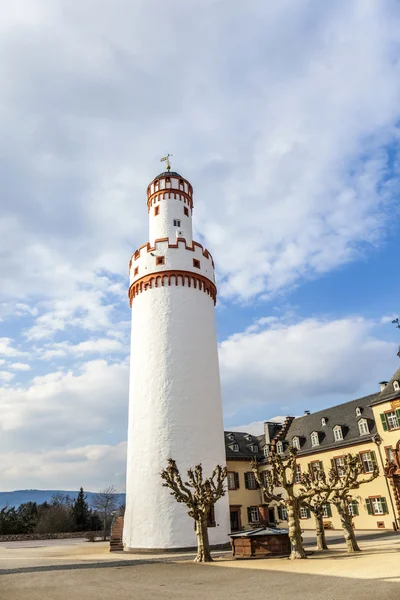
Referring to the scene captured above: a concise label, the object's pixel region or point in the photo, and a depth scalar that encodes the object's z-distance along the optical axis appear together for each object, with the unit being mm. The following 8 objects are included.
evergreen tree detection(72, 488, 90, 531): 58062
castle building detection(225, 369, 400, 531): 32344
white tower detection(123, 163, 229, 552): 25562
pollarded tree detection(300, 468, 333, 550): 19750
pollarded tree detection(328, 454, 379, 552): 19703
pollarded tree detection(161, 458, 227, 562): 19172
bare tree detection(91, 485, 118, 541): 59462
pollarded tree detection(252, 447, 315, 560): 17938
